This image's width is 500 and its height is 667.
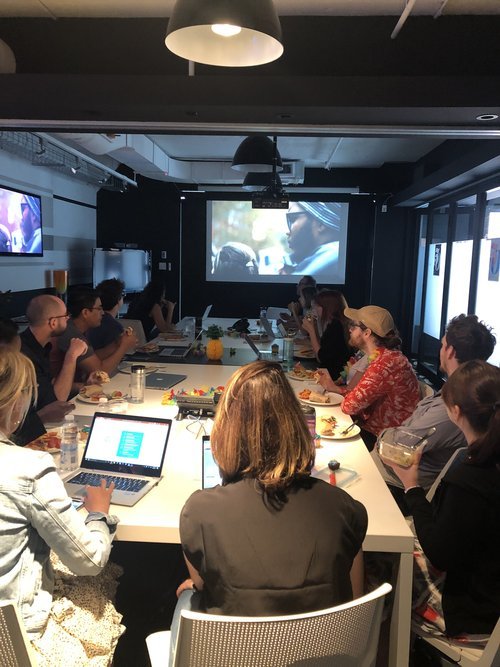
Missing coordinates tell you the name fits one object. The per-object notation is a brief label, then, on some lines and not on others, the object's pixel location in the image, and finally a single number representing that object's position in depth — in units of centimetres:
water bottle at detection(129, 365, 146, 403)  298
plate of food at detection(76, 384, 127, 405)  296
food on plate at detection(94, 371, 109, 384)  334
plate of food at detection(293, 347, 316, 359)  506
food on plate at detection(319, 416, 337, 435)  253
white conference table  167
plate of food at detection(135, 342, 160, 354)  460
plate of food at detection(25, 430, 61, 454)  217
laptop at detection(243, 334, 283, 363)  451
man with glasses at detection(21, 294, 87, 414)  306
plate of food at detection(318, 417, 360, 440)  249
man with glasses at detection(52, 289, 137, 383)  354
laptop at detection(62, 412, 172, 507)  201
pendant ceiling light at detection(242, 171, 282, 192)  638
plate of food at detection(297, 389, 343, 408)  311
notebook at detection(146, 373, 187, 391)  338
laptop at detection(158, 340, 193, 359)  448
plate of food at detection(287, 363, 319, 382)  368
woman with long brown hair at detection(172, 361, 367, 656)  127
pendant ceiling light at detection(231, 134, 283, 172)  520
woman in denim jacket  136
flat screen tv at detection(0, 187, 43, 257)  584
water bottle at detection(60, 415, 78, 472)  205
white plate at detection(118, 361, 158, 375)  383
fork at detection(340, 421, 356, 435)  254
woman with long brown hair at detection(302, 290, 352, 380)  457
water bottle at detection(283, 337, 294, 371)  433
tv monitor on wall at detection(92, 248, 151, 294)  829
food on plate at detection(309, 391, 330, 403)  311
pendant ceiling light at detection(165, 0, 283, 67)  164
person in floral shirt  297
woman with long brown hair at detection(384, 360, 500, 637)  154
